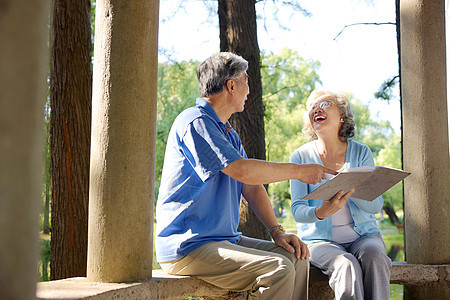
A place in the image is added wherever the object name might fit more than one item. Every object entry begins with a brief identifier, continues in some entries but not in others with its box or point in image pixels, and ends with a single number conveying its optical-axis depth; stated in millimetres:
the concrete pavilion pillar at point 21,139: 1116
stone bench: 2705
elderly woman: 3709
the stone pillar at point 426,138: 4832
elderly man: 3232
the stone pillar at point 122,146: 3158
